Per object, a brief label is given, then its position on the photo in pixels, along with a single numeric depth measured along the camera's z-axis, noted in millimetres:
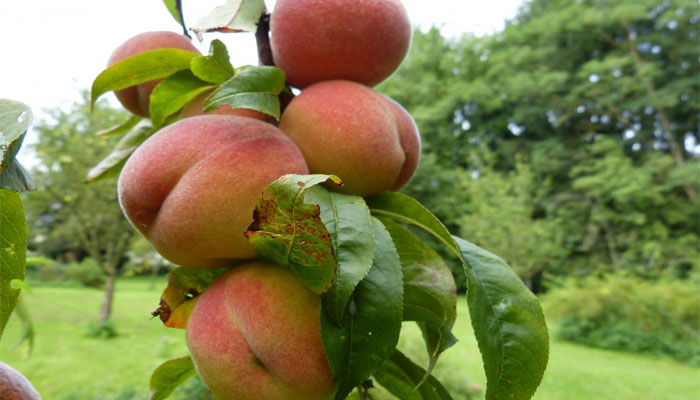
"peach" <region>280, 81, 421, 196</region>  434
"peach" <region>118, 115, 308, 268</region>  384
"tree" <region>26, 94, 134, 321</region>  7762
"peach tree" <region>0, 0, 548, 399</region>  359
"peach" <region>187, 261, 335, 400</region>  368
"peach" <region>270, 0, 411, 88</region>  466
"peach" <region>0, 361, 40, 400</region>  388
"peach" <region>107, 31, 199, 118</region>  550
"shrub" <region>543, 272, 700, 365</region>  6969
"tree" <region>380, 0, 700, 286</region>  12156
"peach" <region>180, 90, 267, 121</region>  475
